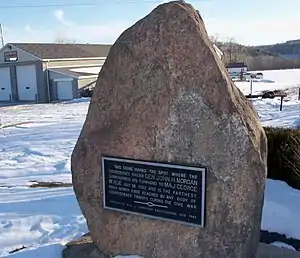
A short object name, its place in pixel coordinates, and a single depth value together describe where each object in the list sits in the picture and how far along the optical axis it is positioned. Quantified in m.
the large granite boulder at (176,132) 3.51
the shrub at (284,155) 7.07
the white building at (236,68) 56.33
